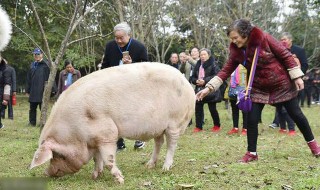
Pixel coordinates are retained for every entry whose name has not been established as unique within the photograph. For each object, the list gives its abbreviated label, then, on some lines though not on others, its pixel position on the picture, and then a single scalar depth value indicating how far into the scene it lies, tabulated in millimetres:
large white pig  5113
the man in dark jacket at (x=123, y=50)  7055
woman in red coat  6270
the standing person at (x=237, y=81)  10719
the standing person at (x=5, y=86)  10469
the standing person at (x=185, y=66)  13102
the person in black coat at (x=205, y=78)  11133
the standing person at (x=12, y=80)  11938
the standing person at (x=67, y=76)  13578
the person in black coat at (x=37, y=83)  12961
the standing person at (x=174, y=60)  13680
